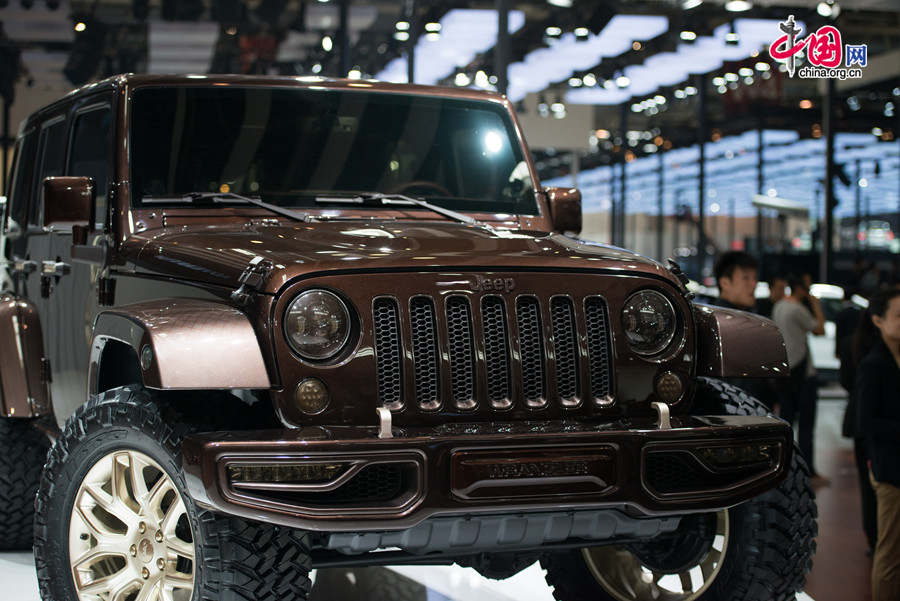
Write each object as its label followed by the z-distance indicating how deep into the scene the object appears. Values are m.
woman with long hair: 4.95
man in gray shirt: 8.80
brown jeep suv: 2.99
